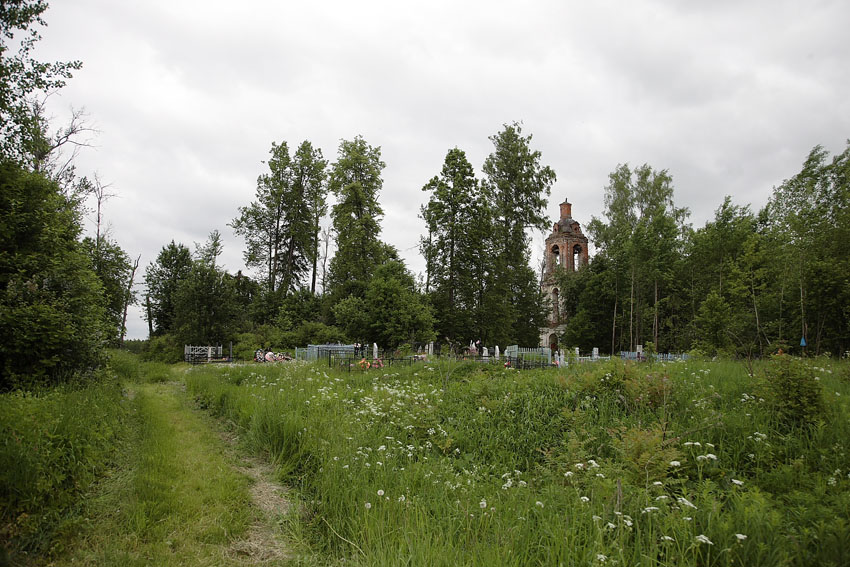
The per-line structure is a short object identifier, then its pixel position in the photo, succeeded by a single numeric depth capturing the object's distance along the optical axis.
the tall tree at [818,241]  17.95
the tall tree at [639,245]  32.19
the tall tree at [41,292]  7.36
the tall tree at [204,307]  28.17
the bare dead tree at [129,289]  30.73
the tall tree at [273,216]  38.97
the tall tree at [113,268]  23.56
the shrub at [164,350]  27.99
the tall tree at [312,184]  39.53
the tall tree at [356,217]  32.81
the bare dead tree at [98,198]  28.53
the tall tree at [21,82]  7.41
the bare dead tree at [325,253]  43.23
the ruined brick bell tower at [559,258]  46.41
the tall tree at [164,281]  46.81
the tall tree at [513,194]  31.08
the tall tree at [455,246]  28.39
